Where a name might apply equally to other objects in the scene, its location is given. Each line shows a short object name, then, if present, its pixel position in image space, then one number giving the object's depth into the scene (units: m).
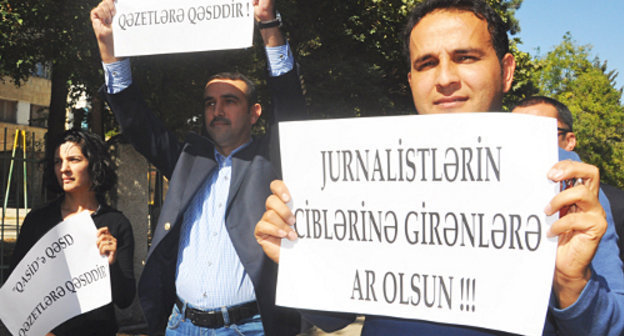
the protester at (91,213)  2.74
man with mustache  2.61
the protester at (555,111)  4.10
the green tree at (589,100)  33.78
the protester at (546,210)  1.25
